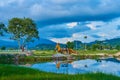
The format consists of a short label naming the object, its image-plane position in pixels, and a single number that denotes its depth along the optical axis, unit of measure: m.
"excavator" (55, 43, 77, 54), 97.38
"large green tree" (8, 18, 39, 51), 121.00
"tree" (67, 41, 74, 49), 173.44
